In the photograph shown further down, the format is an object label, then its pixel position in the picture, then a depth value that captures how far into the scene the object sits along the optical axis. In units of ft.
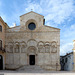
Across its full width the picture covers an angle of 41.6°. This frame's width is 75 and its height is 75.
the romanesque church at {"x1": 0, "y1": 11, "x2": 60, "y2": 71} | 67.67
